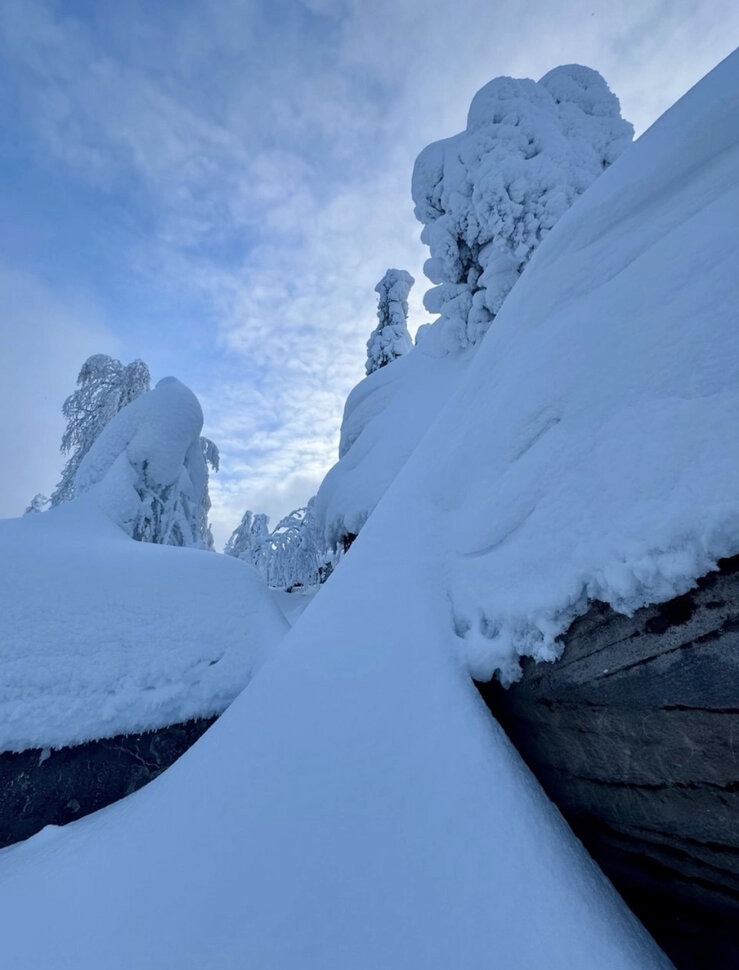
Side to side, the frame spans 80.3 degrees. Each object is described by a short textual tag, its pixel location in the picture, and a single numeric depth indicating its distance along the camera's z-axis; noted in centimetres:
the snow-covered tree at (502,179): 840
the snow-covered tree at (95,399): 1756
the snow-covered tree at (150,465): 945
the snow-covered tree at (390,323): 1669
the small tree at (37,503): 2412
